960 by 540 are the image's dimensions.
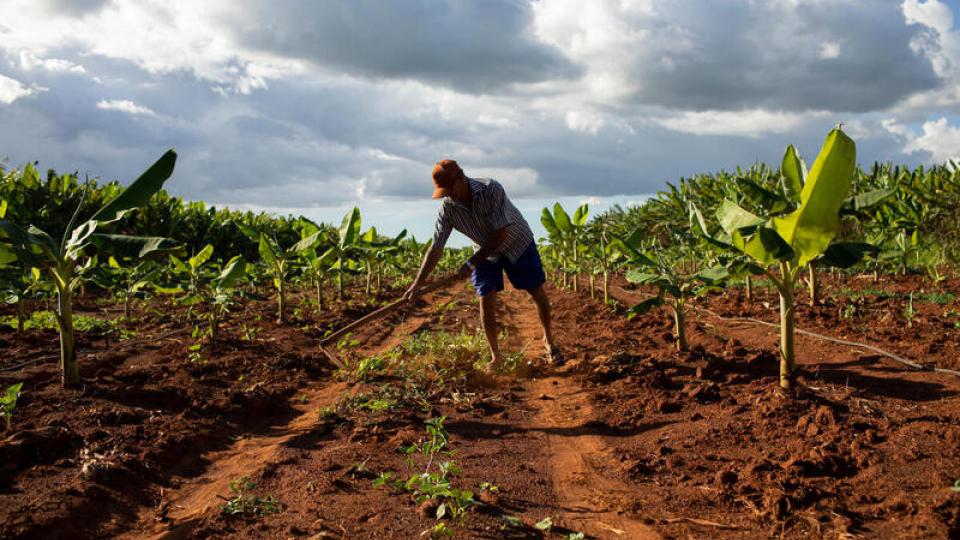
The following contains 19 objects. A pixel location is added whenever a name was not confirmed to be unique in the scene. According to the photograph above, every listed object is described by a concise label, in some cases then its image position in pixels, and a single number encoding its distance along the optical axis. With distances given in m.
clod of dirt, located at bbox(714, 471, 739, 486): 3.08
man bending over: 5.65
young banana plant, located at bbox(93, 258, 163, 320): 5.67
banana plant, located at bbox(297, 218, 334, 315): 9.08
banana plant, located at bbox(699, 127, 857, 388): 3.68
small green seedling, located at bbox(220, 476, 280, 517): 2.90
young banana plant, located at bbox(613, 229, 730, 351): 5.08
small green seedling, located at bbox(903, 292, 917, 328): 5.78
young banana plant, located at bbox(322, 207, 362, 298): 9.88
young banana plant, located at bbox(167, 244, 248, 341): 6.10
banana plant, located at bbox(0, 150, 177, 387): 4.26
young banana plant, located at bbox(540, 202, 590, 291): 10.88
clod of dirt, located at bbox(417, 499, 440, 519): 2.78
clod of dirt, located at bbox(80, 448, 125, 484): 3.34
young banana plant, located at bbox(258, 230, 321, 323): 8.26
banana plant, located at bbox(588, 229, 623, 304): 9.15
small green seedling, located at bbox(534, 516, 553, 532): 2.61
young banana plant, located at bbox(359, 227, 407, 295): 11.26
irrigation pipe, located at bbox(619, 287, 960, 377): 4.32
